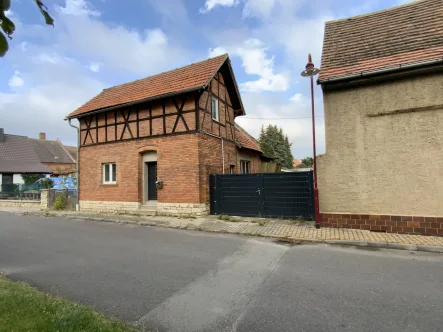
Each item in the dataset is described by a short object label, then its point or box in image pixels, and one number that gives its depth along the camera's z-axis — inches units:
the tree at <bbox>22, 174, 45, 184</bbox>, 1154.8
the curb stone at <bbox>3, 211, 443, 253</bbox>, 250.0
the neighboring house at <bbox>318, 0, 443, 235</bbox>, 291.9
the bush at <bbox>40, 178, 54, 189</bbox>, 856.9
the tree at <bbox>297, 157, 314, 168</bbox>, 2211.9
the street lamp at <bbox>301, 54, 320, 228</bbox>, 332.2
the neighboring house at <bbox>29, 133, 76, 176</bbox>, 1644.9
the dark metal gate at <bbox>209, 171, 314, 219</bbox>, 386.3
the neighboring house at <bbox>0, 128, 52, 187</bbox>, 1190.9
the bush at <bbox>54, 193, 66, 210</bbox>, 613.6
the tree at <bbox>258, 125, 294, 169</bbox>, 1882.4
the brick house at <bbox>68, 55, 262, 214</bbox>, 458.0
